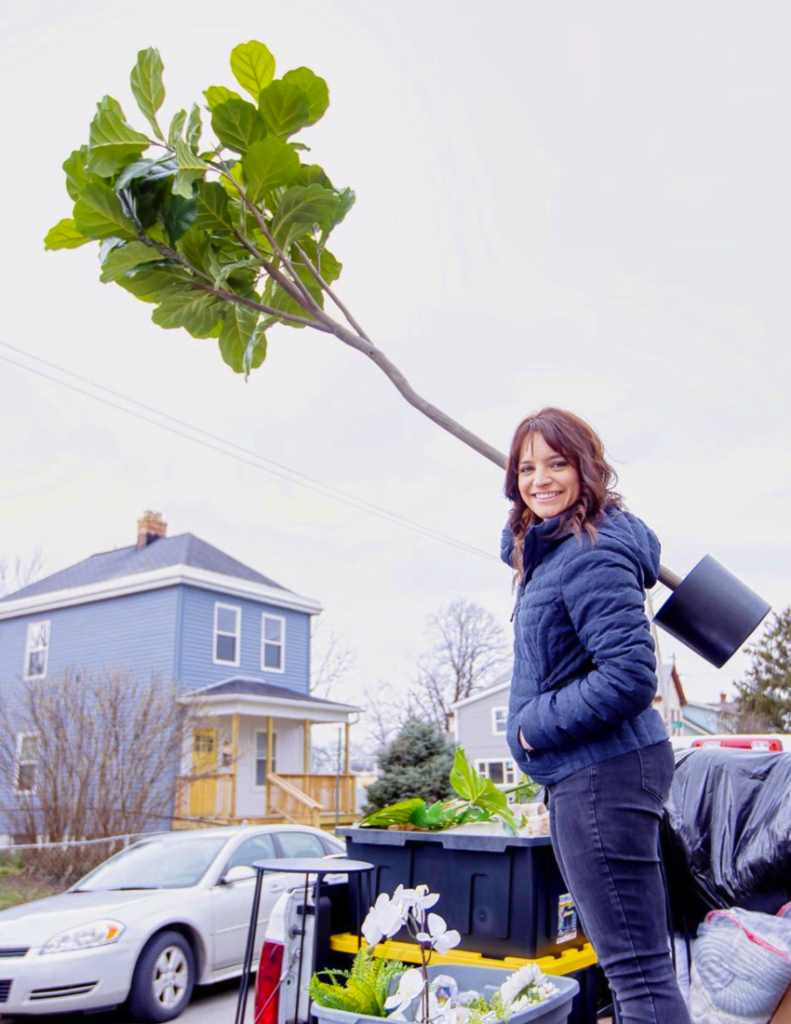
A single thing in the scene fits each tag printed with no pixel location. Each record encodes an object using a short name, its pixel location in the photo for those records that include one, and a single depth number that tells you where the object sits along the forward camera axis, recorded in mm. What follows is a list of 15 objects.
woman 1625
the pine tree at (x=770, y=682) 34062
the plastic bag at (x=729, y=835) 2281
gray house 34188
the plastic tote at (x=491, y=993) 1742
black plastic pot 1936
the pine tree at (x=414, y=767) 12844
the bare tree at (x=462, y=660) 43812
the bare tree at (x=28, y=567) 29609
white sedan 5824
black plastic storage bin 2342
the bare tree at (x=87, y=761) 12555
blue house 18938
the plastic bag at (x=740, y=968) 1935
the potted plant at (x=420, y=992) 1729
